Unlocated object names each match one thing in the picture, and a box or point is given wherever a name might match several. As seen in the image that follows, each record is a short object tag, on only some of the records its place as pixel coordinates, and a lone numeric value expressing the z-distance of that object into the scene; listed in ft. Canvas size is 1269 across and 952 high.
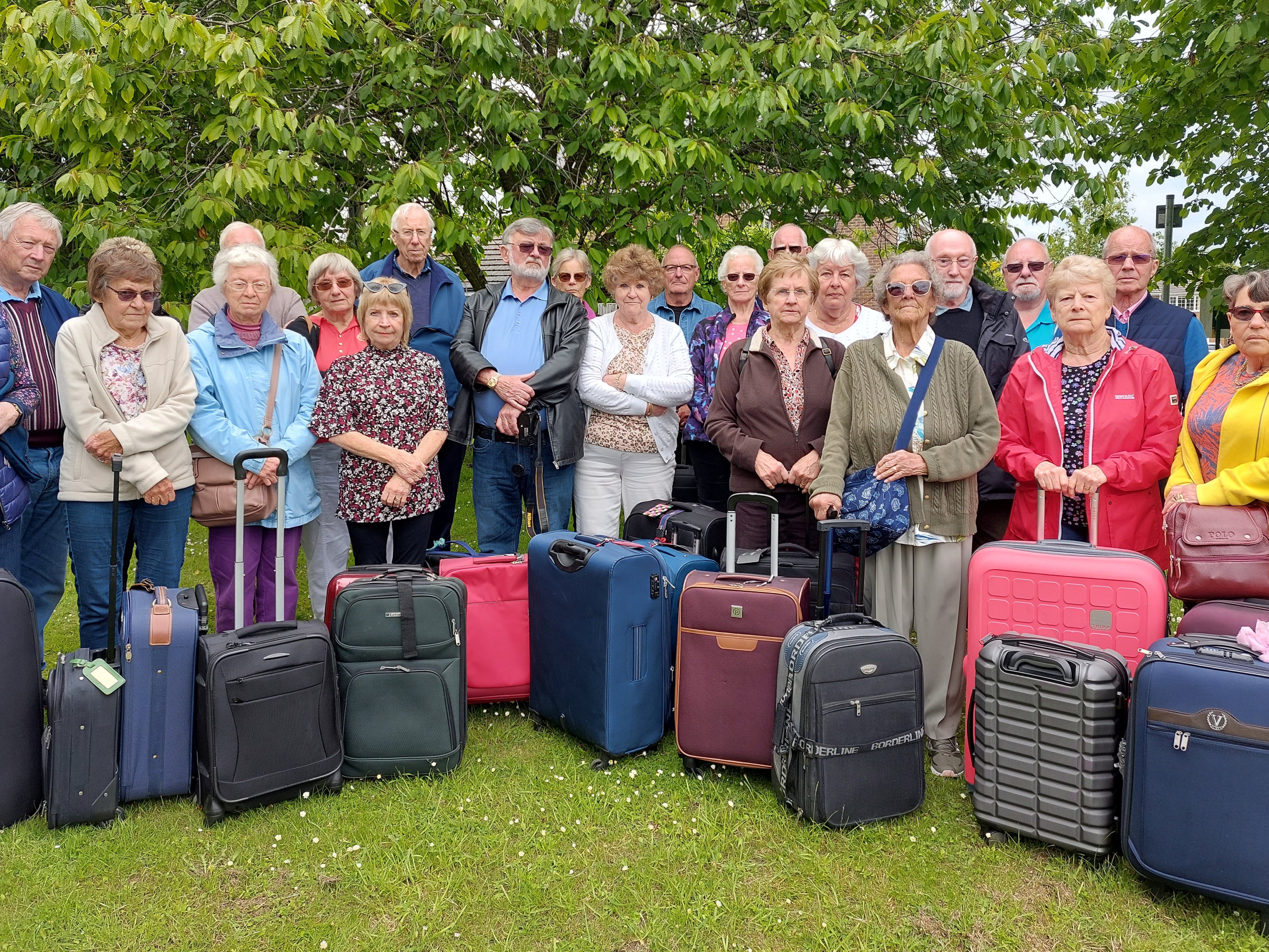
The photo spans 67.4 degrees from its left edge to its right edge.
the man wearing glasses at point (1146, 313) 14.30
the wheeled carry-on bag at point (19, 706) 10.78
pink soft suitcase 14.32
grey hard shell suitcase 10.12
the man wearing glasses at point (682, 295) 18.52
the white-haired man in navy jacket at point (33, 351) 13.02
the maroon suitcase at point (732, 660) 11.87
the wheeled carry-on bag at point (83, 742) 10.82
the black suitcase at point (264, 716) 11.18
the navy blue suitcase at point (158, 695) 11.29
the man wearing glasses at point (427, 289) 17.22
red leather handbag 10.62
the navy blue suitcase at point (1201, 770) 9.04
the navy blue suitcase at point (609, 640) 12.64
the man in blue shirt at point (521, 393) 15.72
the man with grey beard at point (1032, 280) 16.20
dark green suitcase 12.23
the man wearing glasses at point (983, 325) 14.46
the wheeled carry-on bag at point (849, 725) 10.93
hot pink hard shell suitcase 10.85
